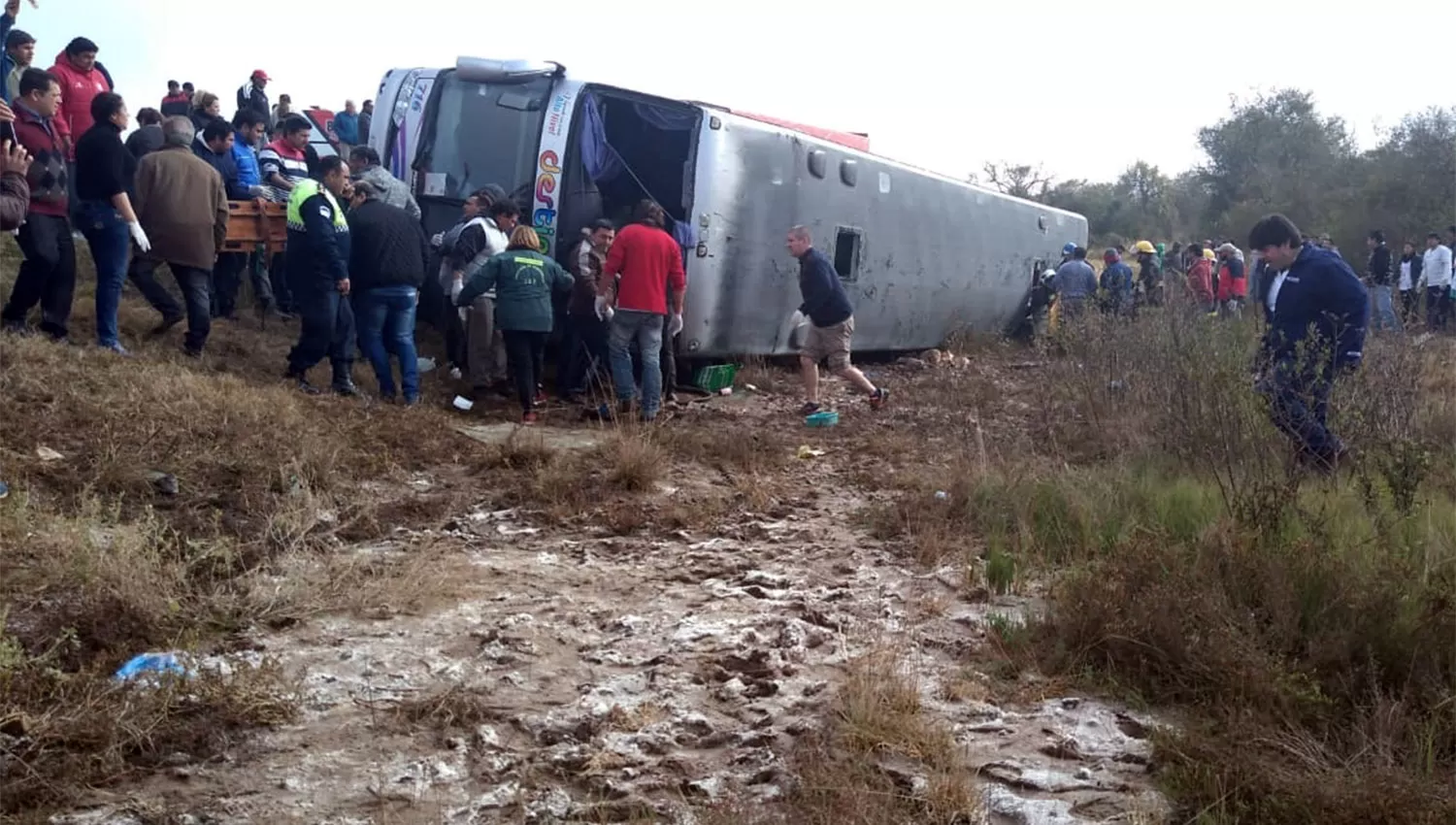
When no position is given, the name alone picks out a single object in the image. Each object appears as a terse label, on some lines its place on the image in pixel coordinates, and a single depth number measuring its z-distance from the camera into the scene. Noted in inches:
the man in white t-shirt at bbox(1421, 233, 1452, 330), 645.9
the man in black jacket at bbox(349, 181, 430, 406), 317.4
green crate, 401.4
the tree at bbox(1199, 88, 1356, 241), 1259.2
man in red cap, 467.5
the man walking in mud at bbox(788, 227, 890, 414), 367.2
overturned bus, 363.6
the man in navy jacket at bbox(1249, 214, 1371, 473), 218.2
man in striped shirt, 370.6
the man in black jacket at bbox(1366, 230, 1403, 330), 633.9
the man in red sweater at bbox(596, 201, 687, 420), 334.3
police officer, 310.8
